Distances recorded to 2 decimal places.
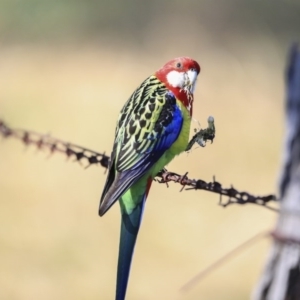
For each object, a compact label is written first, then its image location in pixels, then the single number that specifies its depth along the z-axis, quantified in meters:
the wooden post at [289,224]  4.49
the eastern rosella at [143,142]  7.04
